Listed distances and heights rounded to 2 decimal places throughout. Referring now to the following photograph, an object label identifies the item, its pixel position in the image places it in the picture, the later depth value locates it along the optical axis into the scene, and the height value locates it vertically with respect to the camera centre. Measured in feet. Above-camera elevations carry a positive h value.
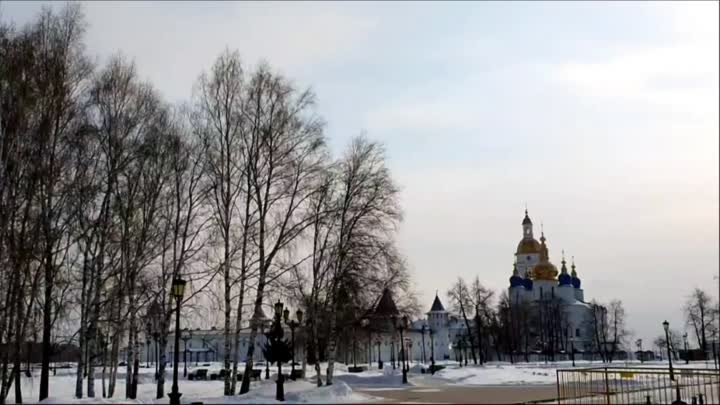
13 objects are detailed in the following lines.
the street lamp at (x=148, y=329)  92.14 +0.30
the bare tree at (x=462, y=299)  239.50 +8.46
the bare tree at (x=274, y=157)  92.63 +21.92
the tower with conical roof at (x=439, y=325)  440.99 +0.14
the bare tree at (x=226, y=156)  90.89 +21.97
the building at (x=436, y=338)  395.96 -7.68
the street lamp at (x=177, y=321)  64.95 +0.90
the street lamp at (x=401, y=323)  146.69 +0.61
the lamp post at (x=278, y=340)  77.13 -1.41
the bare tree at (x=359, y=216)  103.09 +15.73
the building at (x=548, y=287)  370.73 +19.48
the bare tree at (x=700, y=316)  264.11 +1.30
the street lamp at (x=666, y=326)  147.06 -1.14
